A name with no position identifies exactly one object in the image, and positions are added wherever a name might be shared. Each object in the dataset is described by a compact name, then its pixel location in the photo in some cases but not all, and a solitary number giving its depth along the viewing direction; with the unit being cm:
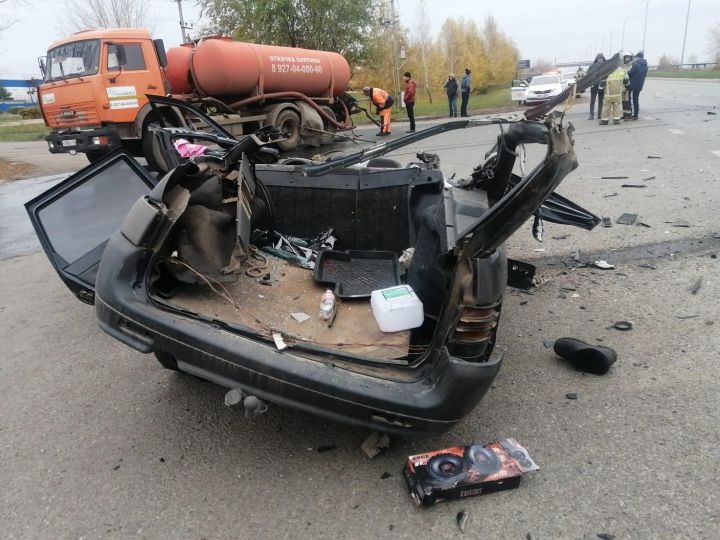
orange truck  1102
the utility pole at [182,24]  2323
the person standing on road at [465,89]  2300
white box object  251
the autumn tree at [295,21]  2430
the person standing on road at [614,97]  1419
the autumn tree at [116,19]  3166
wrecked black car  213
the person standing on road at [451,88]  2238
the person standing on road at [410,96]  1828
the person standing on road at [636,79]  1466
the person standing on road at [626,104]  1491
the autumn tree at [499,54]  5714
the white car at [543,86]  2266
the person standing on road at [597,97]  1503
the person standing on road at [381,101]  1505
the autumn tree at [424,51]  4462
